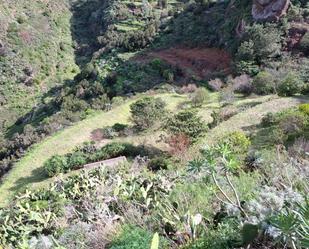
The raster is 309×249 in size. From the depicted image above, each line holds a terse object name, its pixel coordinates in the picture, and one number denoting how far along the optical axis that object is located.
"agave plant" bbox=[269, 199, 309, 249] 4.61
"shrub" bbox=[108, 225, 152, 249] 6.58
